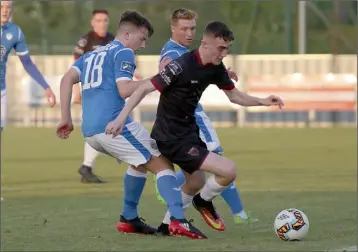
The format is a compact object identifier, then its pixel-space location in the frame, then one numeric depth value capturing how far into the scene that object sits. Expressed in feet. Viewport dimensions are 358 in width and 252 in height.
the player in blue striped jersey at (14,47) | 87.97
